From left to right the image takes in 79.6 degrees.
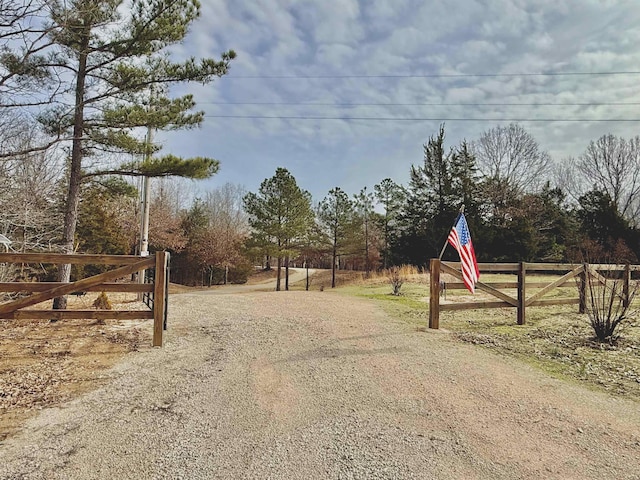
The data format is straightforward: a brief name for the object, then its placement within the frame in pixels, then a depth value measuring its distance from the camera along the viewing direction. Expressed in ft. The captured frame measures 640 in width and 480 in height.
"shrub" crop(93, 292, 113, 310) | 28.04
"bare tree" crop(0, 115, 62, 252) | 35.45
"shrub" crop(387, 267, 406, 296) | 46.65
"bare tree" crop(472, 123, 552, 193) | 101.30
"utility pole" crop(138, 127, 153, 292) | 36.22
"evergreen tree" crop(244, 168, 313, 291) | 84.58
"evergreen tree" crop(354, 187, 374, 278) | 105.40
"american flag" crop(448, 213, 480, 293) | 21.89
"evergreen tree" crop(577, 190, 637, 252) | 82.53
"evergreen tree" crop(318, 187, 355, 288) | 98.78
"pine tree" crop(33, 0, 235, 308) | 25.03
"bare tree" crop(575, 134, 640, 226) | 100.32
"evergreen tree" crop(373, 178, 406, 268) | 107.14
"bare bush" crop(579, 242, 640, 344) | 19.08
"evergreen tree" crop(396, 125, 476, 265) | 96.27
